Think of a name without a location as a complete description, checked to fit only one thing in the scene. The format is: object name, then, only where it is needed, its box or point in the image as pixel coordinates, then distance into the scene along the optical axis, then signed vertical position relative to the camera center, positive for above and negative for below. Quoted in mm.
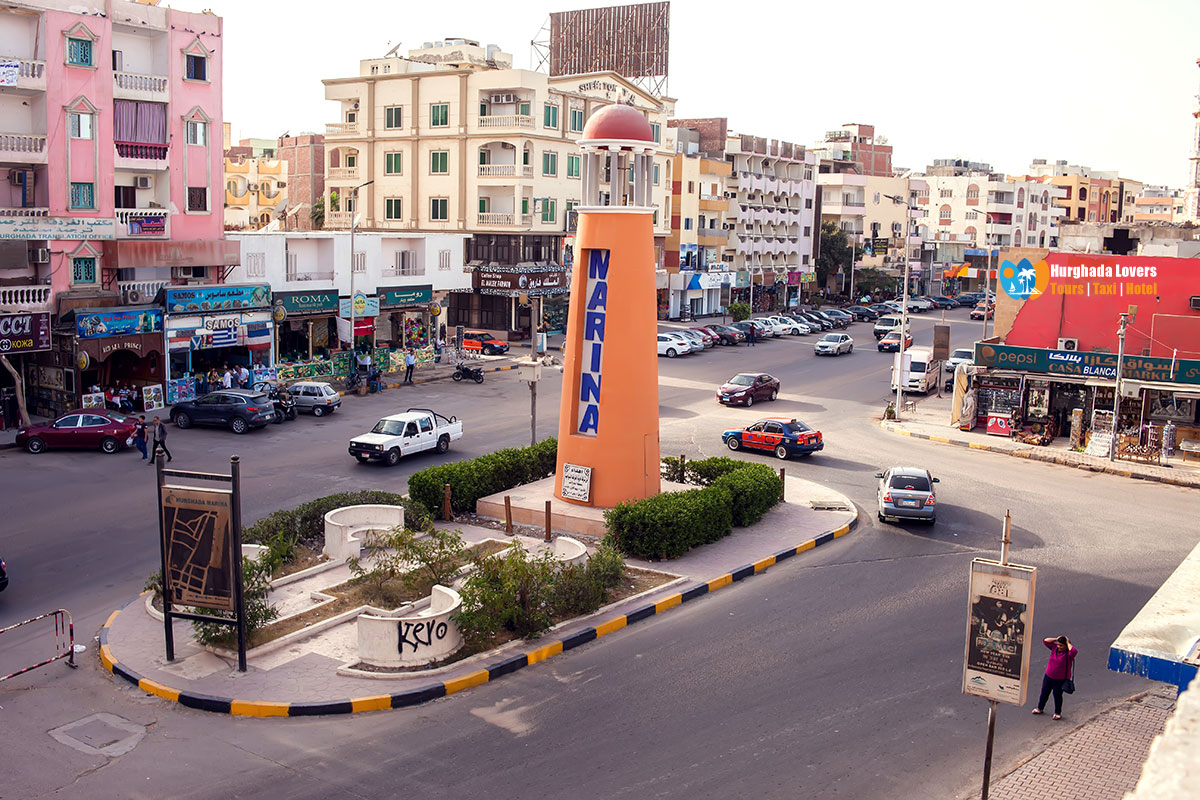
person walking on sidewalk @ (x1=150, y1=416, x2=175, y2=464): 28094 -4691
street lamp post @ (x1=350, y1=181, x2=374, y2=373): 45831 -3725
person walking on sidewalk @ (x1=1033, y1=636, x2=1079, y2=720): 15117 -5299
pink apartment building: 35750 +3647
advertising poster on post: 11836 -3821
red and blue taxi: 33594 -4957
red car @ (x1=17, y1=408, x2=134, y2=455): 31750 -4945
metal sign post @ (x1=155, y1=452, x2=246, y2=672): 15641 -4079
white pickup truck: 31141 -4898
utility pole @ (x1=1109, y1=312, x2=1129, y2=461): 33812 -3484
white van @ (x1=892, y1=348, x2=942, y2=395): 47625 -4053
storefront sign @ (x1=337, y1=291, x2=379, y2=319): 47750 -1665
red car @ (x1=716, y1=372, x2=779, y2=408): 42969 -4490
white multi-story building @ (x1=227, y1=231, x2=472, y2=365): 44844 -619
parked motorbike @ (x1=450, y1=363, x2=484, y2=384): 47375 -4462
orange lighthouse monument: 24000 -1231
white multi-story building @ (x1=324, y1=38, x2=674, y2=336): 61156 +6120
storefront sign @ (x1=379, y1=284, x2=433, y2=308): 50812 -1321
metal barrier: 16466 -5942
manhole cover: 13945 -6137
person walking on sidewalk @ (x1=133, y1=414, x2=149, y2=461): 31047 -4948
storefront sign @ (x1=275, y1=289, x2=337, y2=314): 44969 -1464
